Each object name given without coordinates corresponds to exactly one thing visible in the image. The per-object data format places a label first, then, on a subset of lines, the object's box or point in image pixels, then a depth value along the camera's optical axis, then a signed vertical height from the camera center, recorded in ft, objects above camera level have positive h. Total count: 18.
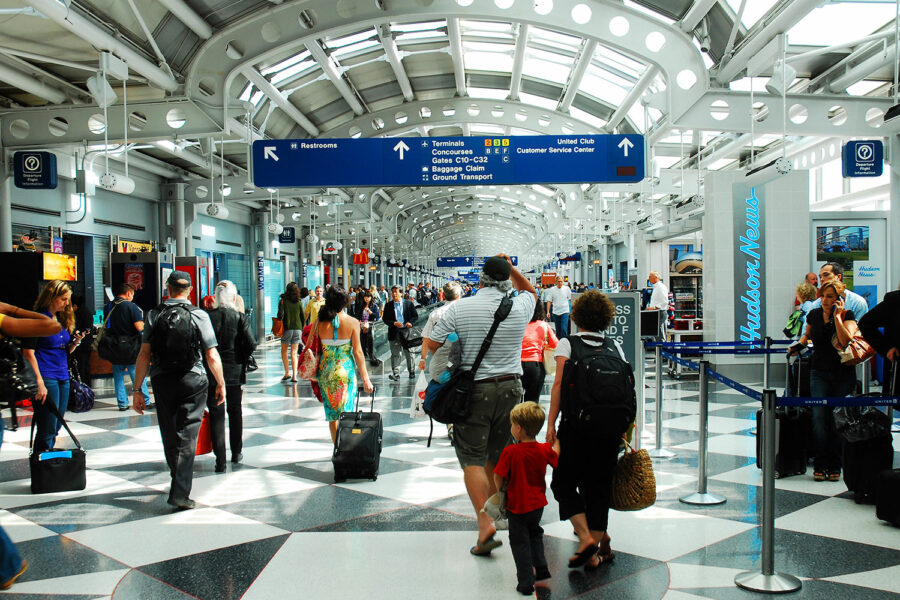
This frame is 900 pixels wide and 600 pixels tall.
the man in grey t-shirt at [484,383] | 11.75 -1.60
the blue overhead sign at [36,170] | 31.55 +5.70
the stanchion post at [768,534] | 10.43 -3.78
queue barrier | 10.41 -3.40
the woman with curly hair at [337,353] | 17.54 -1.58
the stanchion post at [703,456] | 14.84 -3.69
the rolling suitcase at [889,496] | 13.12 -4.04
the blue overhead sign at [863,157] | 33.27 +6.22
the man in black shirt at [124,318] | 27.27 -0.97
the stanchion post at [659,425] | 19.30 -3.95
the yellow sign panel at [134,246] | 46.43 +3.28
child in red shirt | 10.11 -2.94
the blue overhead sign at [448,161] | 36.27 +6.87
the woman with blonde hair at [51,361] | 16.57 -1.68
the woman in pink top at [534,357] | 18.40 -1.86
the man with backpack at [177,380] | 14.56 -1.87
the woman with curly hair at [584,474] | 10.96 -2.96
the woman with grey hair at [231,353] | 18.04 -1.65
